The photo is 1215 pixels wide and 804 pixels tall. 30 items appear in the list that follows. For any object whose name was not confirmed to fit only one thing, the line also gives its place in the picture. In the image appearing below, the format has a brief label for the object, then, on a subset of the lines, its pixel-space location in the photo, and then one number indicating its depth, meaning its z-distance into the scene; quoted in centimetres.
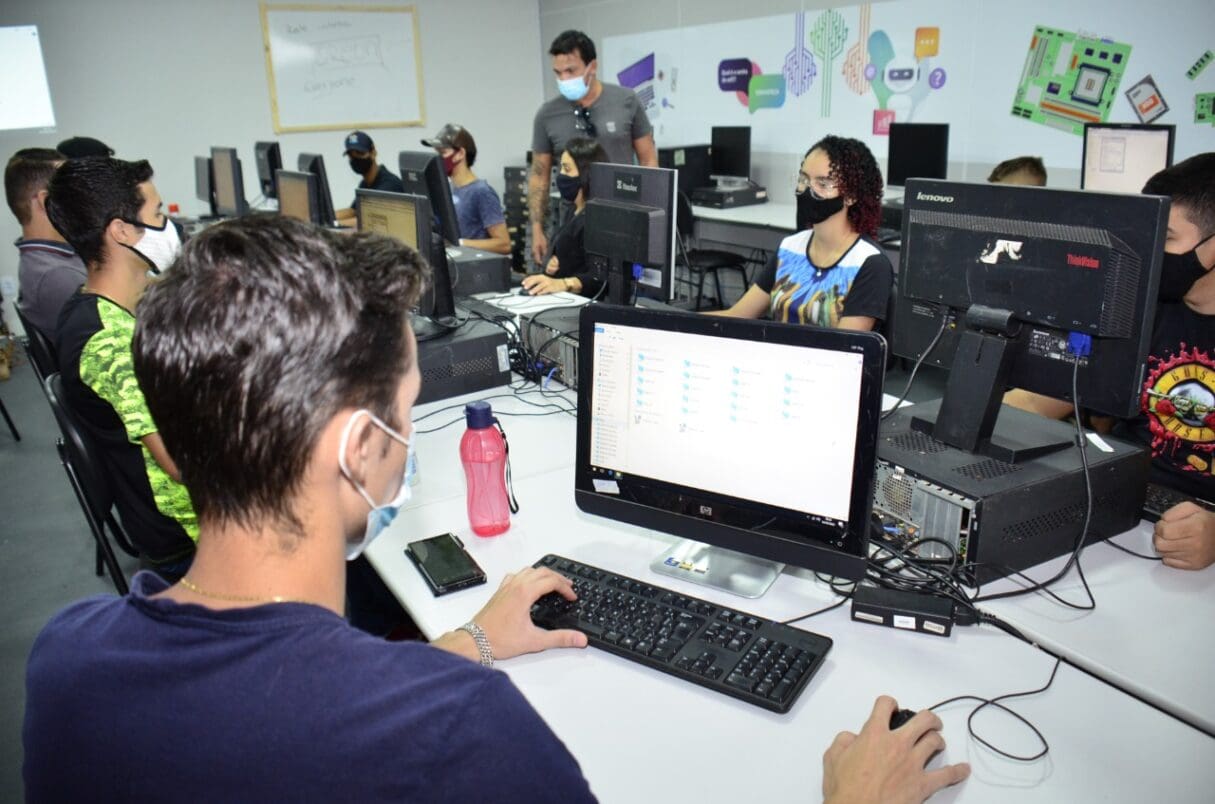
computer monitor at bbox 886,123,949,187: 425
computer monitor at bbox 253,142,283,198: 473
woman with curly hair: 238
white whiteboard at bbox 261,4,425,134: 611
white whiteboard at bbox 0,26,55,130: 517
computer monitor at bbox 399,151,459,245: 302
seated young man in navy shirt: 62
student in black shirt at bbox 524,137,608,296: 336
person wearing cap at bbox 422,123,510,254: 418
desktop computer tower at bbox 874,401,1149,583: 131
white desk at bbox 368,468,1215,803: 94
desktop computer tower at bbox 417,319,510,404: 225
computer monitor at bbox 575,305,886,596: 120
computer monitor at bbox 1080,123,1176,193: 315
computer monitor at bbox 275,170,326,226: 347
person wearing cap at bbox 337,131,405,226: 449
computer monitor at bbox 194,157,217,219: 533
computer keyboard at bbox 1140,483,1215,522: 151
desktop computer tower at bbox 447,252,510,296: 313
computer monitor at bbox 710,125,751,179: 539
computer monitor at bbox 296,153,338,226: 375
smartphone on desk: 136
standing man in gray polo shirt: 427
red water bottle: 151
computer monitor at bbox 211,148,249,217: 489
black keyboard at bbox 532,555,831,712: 108
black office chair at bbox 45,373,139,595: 180
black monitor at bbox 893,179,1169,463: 127
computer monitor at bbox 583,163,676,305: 235
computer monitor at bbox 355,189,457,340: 232
